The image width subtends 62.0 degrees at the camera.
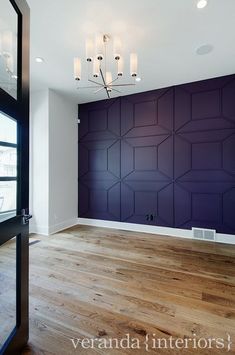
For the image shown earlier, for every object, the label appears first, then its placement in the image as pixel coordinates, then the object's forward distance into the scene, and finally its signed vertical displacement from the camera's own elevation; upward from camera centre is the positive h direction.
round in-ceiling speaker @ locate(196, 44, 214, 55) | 2.84 +1.92
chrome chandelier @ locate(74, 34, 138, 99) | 2.27 +1.47
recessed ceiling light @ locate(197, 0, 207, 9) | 2.09 +1.89
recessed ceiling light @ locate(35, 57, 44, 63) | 3.12 +1.92
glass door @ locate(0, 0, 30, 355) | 1.26 +0.17
